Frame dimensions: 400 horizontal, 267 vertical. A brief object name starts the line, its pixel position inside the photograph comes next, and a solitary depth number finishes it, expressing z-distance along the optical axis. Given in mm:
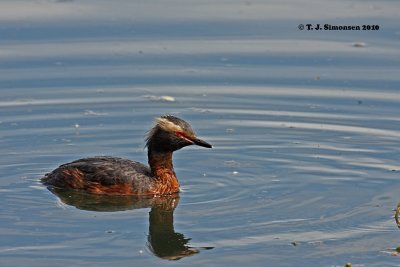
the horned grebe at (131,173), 14836
